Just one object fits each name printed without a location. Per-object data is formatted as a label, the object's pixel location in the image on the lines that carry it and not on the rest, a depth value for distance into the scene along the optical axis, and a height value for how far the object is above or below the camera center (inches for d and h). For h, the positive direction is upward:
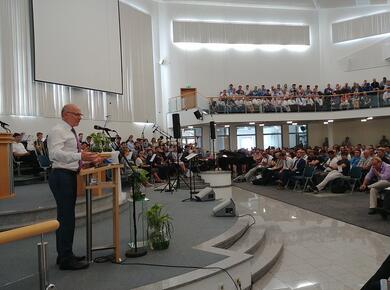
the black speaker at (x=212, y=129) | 485.3 +11.2
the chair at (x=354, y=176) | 397.1 -45.4
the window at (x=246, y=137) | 891.4 -0.8
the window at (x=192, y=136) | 834.8 +6.0
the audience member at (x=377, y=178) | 280.5 -37.9
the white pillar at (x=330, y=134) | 857.8 -1.9
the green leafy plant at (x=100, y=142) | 250.7 -0.4
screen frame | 508.1 +133.6
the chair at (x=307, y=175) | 428.5 -45.9
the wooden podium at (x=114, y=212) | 147.6 -27.5
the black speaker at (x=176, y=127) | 362.0 +11.5
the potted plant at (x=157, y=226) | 169.9 -39.5
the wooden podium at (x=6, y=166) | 248.5 -14.0
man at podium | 134.5 -12.9
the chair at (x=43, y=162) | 350.0 -17.2
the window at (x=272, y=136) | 914.1 -0.8
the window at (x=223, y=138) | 866.1 -1.8
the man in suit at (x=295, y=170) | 454.9 -42.3
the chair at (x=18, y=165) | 365.2 -20.1
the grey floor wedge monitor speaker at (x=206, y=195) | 313.6 -47.8
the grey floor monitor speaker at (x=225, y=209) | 245.9 -46.9
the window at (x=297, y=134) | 921.5 +1.3
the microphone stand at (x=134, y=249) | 157.9 -47.0
